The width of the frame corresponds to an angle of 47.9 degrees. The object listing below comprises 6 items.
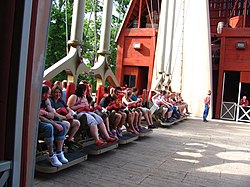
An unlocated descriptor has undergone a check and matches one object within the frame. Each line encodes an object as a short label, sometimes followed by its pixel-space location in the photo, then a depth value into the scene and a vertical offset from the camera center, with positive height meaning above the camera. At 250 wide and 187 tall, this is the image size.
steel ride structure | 1.38 +0.58
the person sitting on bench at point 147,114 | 7.20 -0.45
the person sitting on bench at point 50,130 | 3.39 -0.48
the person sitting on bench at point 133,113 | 6.17 -0.38
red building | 14.78 +2.81
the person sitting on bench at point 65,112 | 3.95 -0.29
